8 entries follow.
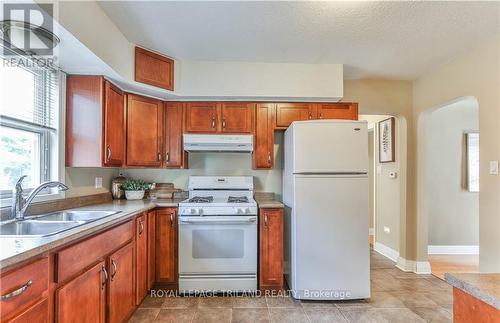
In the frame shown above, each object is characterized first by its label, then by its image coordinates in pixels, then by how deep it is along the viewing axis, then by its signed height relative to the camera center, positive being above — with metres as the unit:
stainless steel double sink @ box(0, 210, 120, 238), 1.58 -0.38
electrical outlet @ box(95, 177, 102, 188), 2.75 -0.19
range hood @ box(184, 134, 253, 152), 2.94 +0.24
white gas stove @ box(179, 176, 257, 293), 2.65 -0.82
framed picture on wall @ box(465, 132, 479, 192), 4.17 +0.03
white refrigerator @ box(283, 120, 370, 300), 2.51 -0.46
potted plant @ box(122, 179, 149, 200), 3.02 -0.28
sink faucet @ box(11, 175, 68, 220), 1.65 -0.23
